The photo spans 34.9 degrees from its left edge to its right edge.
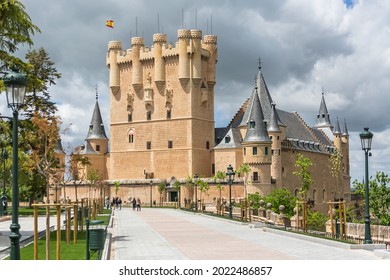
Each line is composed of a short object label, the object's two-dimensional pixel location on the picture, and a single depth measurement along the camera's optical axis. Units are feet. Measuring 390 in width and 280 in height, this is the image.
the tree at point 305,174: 117.97
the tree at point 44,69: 164.55
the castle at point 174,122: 247.50
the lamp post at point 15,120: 36.76
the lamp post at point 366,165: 59.16
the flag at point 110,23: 255.25
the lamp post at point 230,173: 118.67
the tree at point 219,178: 212.02
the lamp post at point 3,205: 132.36
